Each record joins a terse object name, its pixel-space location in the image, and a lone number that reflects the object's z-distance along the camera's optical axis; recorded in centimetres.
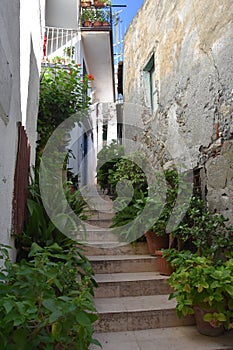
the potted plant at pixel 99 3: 681
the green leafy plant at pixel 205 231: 232
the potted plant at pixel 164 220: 288
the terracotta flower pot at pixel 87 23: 657
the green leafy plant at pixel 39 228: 230
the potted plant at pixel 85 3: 698
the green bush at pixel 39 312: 114
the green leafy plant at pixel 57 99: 434
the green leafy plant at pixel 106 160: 561
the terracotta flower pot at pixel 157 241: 299
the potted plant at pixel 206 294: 182
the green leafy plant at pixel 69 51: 578
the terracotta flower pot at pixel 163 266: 264
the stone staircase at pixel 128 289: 210
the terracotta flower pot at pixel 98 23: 651
